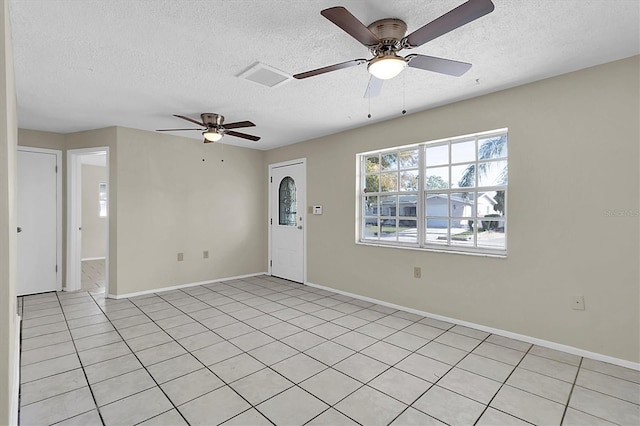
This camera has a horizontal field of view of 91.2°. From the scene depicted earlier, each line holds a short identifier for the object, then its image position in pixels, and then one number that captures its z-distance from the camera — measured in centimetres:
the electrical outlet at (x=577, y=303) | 265
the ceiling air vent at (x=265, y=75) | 259
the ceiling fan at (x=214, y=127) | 378
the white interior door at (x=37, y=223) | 447
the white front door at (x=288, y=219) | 535
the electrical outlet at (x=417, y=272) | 372
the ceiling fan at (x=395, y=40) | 156
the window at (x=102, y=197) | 792
